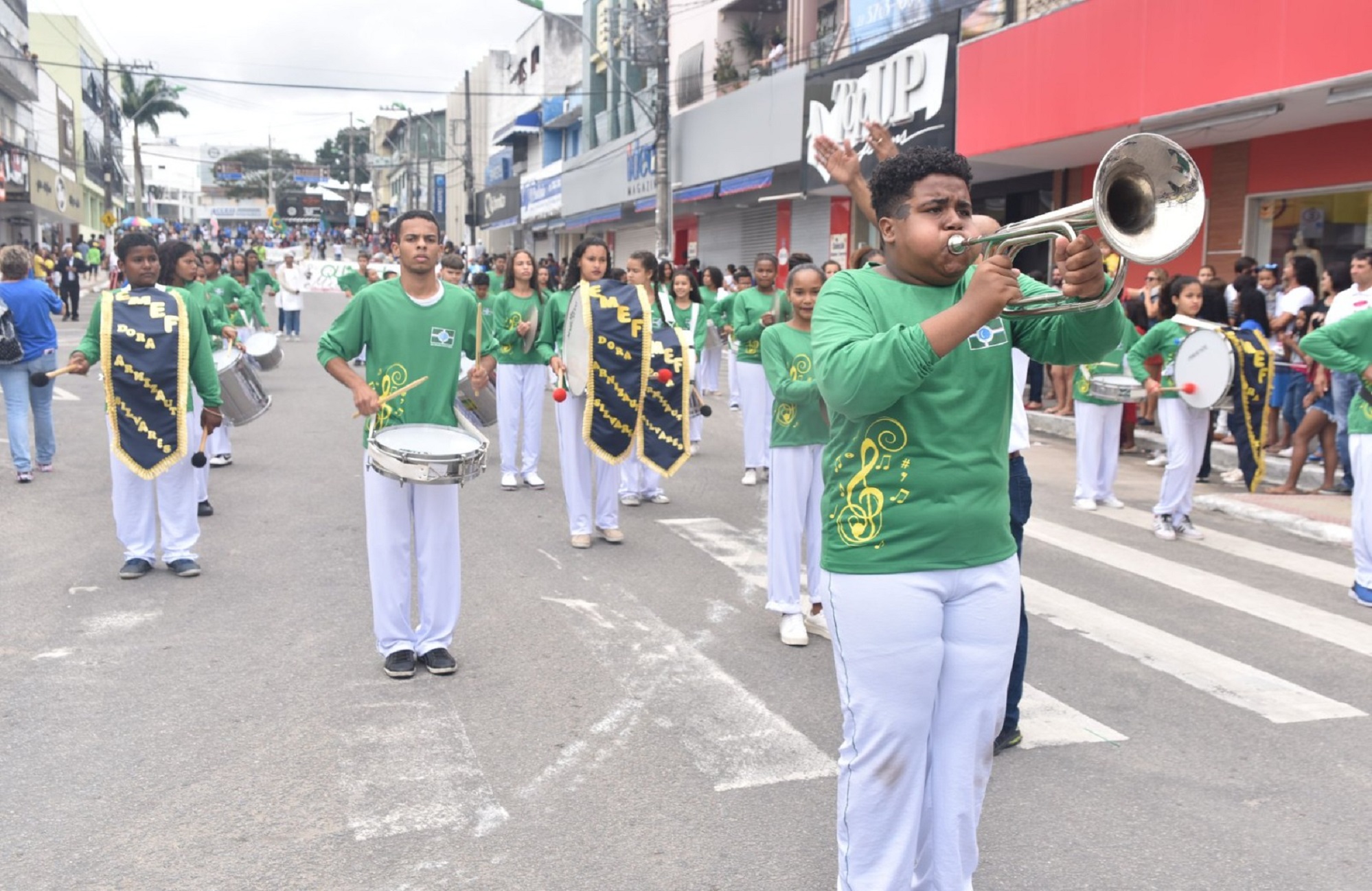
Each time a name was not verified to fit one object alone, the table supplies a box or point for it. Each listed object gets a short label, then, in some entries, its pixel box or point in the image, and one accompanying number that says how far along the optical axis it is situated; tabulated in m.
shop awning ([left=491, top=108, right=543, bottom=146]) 51.56
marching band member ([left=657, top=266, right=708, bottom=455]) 13.53
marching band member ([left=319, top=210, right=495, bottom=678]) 5.51
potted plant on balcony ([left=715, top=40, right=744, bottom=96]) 28.53
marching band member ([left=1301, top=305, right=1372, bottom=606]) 7.07
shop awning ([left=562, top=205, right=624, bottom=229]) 37.12
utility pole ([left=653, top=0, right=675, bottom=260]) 25.30
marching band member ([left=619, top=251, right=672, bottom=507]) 10.16
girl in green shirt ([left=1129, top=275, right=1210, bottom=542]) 9.05
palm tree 71.76
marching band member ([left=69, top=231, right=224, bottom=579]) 7.45
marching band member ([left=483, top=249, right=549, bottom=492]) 10.61
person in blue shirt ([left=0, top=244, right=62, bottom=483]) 10.77
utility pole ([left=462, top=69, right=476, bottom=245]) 50.25
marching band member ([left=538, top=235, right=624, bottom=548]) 8.46
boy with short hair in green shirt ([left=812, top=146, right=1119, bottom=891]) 2.89
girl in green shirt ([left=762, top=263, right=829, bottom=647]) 5.99
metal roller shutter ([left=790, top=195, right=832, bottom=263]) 25.36
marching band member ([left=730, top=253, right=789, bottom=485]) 10.80
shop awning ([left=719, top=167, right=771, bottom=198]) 25.12
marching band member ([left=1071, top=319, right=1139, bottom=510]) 10.09
